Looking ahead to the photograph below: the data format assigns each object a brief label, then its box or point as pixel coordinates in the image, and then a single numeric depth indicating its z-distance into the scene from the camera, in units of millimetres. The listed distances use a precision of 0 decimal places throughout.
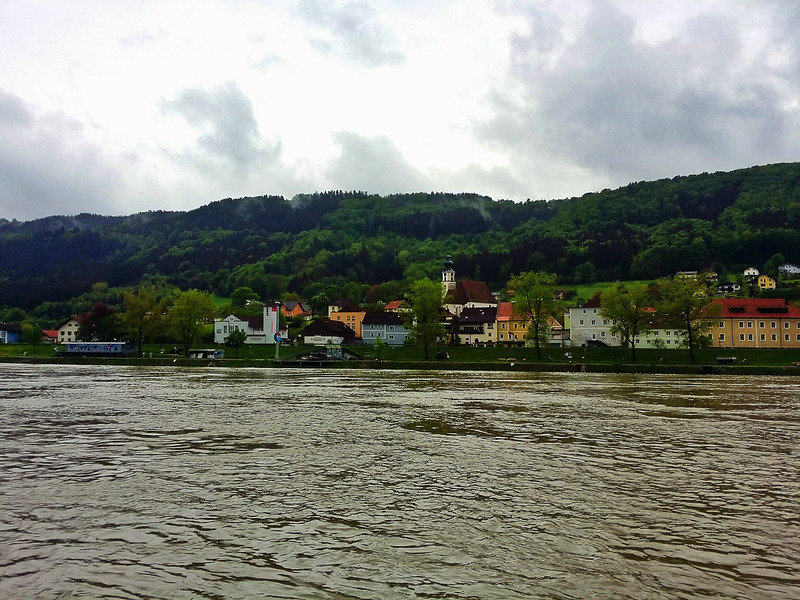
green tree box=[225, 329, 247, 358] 106875
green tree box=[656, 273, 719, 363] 80325
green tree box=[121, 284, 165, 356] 104688
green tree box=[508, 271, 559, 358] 92000
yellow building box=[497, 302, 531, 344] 127688
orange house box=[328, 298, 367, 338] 161750
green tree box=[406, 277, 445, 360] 95562
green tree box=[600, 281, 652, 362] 85812
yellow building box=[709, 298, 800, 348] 100375
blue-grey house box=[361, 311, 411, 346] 147875
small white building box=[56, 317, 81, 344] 158500
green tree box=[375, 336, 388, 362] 101525
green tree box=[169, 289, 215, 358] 103750
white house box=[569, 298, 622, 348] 116500
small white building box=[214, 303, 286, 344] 138250
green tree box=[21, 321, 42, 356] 118000
